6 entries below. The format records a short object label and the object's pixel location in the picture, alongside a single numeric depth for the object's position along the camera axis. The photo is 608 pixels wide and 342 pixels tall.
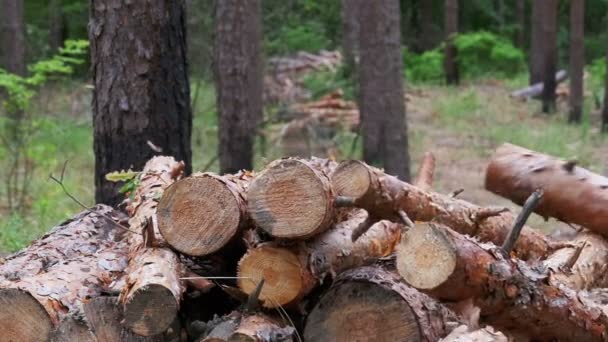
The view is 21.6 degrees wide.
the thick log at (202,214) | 7.12
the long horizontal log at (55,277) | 7.06
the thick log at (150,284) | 6.48
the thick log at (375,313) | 6.74
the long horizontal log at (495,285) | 6.44
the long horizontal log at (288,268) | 7.01
